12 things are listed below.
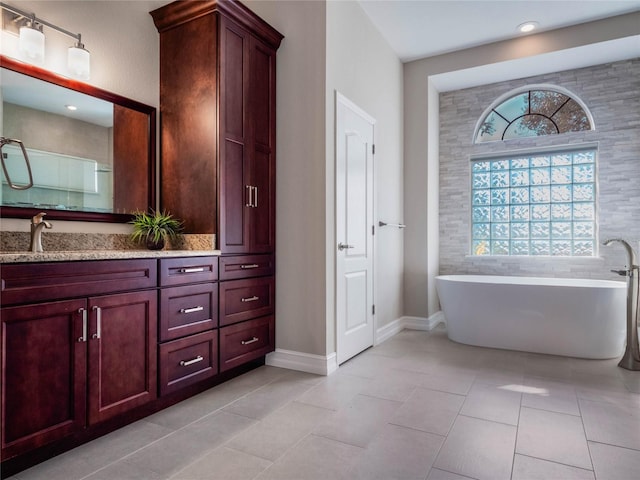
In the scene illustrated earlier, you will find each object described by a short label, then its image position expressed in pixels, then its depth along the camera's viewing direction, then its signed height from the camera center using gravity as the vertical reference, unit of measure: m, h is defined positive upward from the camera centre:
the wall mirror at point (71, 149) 2.02 +0.53
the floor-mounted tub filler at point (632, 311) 2.90 -0.56
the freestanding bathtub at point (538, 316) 3.13 -0.66
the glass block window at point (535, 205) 4.20 +0.39
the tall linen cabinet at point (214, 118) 2.54 +0.82
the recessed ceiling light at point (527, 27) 3.70 +2.04
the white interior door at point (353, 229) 2.97 +0.08
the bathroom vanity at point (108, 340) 1.53 -0.49
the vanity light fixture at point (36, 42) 2.03 +1.06
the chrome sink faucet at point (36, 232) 1.83 +0.03
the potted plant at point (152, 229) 2.44 +0.06
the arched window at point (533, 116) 4.23 +1.39
